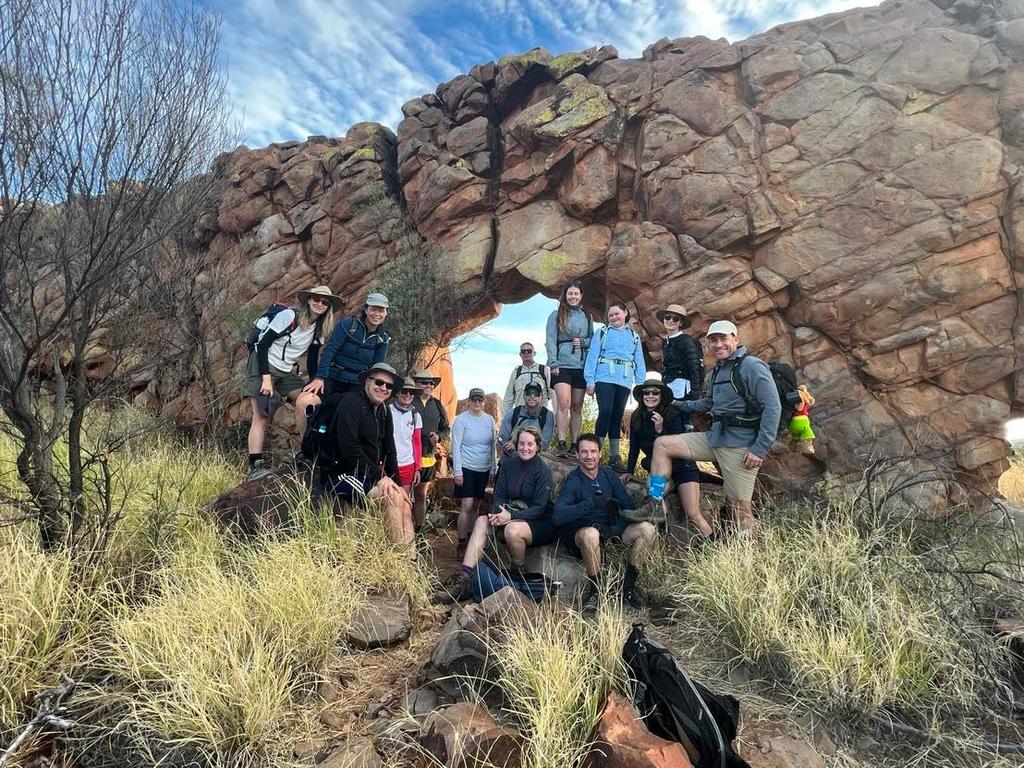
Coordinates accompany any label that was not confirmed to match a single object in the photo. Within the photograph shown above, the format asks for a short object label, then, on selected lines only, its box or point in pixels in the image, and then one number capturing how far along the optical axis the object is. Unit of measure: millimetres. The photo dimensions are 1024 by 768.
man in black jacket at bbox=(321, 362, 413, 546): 5402
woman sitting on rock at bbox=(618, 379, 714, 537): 6449
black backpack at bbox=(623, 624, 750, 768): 3072
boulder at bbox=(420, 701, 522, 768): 2914
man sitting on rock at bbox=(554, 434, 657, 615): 5570
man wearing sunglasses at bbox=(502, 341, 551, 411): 8180
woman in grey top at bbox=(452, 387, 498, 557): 7160
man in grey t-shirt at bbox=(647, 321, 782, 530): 5715
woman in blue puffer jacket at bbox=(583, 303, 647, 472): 7434
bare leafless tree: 3883
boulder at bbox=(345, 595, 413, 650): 4348
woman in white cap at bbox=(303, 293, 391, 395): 6535
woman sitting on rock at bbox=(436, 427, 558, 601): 5730
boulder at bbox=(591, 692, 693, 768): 2838
